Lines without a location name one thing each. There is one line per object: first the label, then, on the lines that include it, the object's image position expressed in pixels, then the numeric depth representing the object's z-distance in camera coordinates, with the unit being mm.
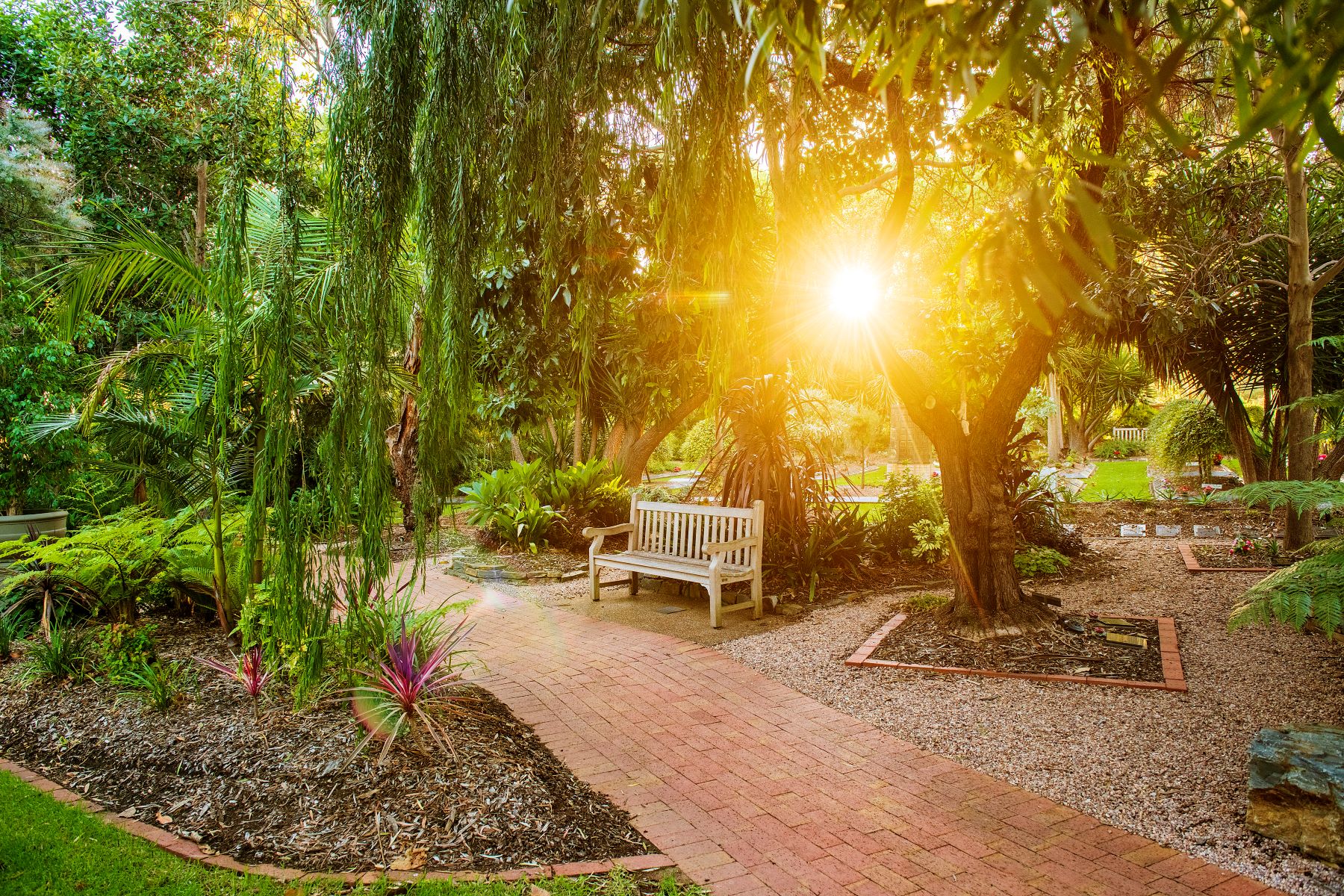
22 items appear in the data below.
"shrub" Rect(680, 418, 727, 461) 25125
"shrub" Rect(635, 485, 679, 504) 8664
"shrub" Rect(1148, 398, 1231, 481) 11594
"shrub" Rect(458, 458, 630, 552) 9812
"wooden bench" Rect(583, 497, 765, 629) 6328
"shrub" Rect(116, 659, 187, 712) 4070
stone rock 2738
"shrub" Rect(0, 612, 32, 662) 5055
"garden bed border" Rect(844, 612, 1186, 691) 4426
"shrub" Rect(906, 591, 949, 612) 6172
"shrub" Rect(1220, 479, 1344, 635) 3252
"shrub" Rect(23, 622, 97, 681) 4621
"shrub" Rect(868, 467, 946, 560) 8383
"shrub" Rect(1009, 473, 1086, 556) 8109
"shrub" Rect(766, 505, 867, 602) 7449
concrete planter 6684
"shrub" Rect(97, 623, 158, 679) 4535
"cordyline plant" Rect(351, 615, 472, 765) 3619
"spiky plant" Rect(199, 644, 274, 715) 3926
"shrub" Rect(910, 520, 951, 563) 7746
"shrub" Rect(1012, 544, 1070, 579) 7387
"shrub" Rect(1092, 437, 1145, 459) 27562
